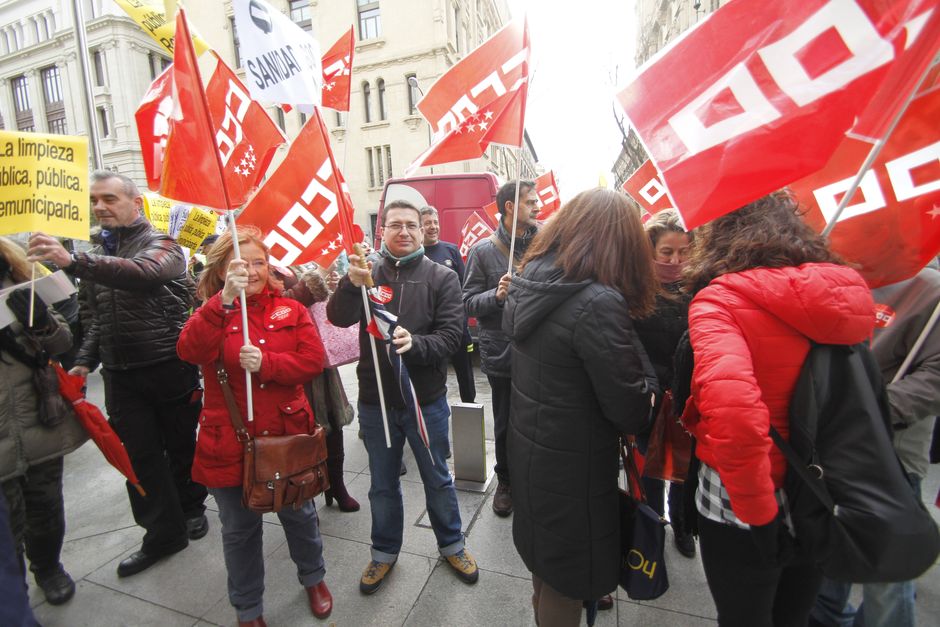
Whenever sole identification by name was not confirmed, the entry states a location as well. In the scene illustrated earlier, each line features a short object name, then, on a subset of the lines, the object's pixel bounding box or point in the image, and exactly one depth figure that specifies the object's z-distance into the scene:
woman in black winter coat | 1.53
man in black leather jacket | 2.56
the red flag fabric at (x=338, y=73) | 2.84
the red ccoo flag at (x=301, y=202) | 2.53
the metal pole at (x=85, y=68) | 5.08
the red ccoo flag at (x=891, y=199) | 1.66
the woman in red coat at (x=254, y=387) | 2.05
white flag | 2.15
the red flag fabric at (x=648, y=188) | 4.32
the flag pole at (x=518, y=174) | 2.12
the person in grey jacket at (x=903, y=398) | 1.70
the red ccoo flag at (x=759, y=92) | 1.31
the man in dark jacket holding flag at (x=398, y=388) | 2.46
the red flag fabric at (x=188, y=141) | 2.02
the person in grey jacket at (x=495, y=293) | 3.04
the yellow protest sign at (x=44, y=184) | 1.96
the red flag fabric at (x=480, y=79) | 2.92
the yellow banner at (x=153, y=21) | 2.99
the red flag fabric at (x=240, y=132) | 2.81
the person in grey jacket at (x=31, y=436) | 2.12
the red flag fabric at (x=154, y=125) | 2.99
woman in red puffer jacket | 1.17
